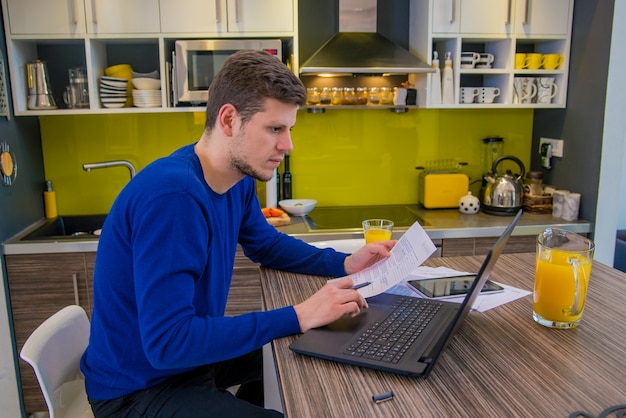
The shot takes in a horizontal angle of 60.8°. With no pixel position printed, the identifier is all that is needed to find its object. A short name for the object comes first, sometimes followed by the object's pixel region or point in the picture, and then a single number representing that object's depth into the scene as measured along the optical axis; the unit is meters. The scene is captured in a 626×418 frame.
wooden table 0.88
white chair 1.31
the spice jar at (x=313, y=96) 2.82
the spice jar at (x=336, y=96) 2.84
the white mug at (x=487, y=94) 2.84
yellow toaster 2.99
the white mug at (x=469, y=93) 2.83
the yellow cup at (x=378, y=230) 1.75
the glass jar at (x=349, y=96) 2.86
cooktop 2.75
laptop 0.98
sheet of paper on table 1.32
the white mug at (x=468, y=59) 2.79
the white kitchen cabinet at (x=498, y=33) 2.69
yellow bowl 2.71
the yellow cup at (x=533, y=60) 2.82
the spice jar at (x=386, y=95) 2.87
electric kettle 2.84
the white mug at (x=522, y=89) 2.84
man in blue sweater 1.12
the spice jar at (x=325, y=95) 2.82
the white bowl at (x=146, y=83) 2.66
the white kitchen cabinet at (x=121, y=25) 2.49
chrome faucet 2.57
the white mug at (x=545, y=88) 2.85
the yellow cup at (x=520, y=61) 2.82
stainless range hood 2.54
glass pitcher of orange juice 1.16
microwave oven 2.57
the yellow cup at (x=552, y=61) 2.82
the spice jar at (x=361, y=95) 2.88
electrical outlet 2.93
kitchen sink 2.88
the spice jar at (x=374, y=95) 2.88
